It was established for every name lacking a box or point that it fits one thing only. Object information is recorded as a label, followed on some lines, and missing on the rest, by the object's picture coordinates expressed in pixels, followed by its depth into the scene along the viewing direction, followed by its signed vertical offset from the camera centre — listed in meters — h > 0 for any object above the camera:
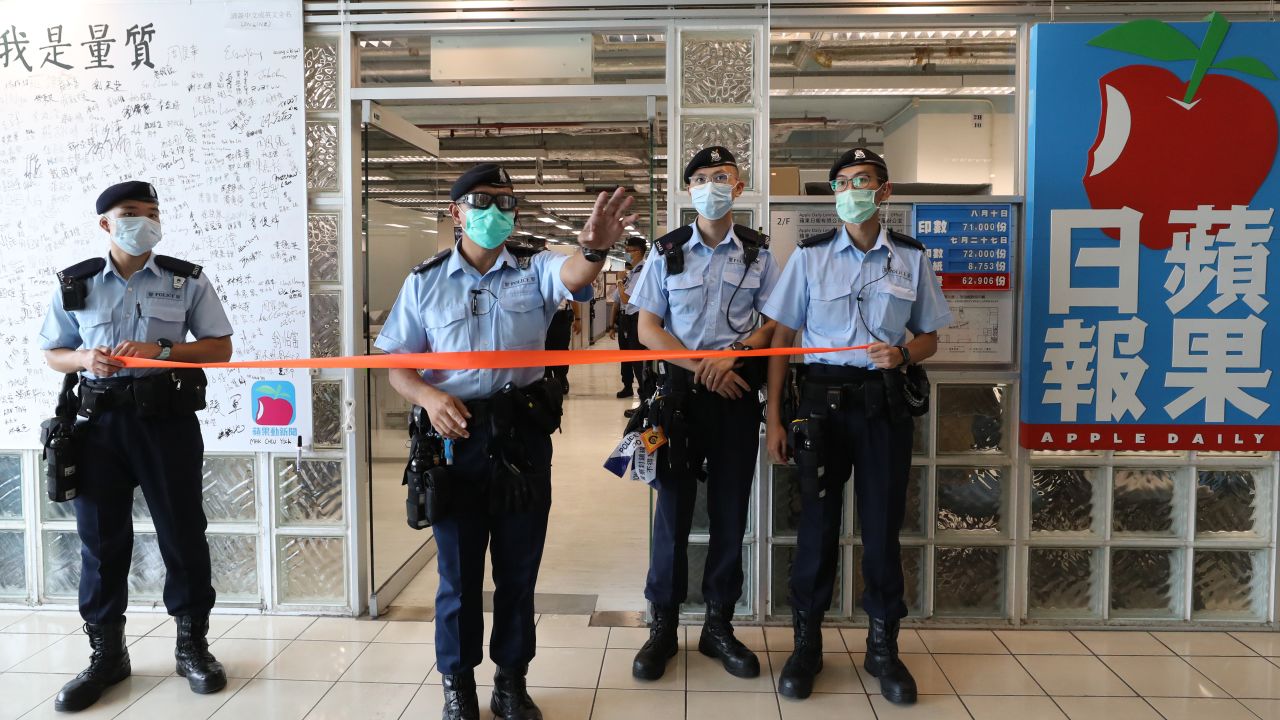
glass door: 3.34 +0.18
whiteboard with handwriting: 3.14 +0.72
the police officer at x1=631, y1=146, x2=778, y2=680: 2.65 -0.24
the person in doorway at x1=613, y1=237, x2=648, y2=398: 5.17 -0.02
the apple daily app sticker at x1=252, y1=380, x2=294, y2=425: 3.24 -0.36
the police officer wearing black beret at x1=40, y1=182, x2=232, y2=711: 2.51 -0.34
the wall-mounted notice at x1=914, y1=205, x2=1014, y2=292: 3.04 +0.29
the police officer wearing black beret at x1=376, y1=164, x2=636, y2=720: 2.18 -0.23
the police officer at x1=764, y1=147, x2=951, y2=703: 2.54 -0.24
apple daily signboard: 2.96 +0.34
